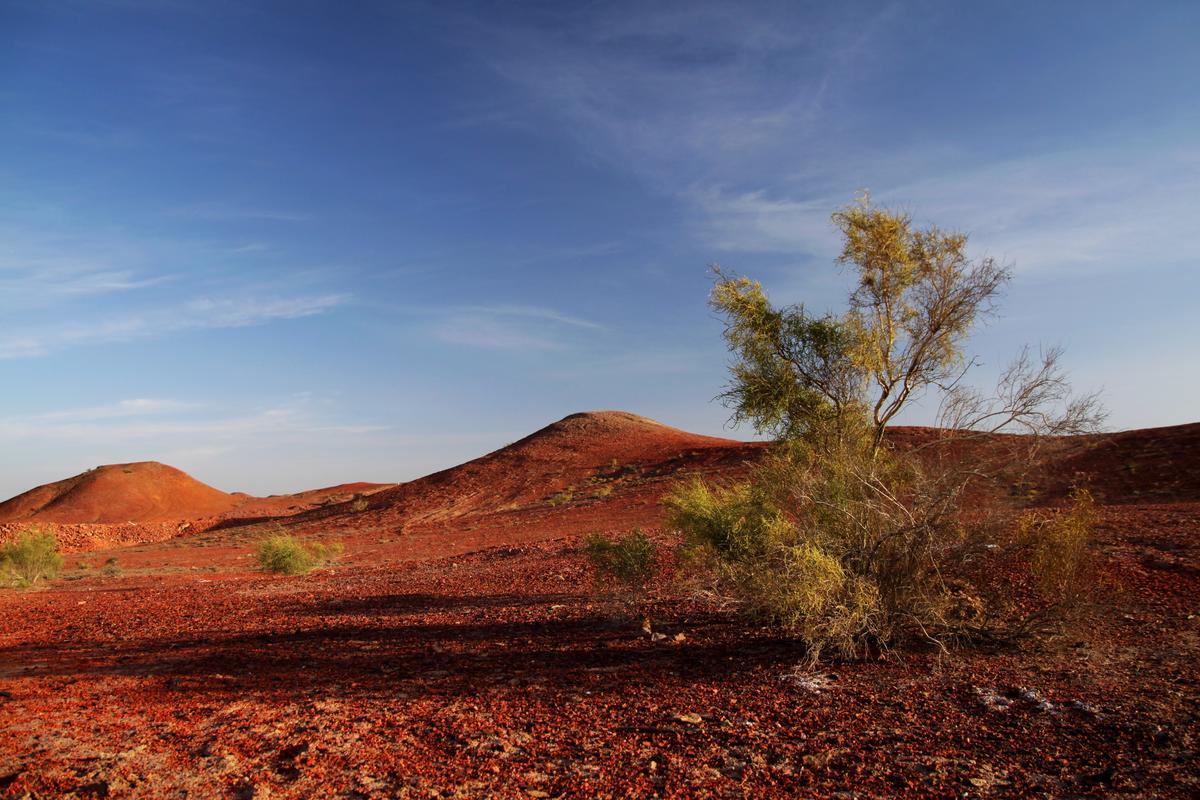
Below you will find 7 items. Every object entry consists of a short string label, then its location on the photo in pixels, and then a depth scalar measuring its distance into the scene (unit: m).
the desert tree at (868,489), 7.47
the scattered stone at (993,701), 5.93
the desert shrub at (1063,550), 7.17
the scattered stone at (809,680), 6.75
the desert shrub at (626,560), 10.80
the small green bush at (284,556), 21.25
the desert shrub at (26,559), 21.03
